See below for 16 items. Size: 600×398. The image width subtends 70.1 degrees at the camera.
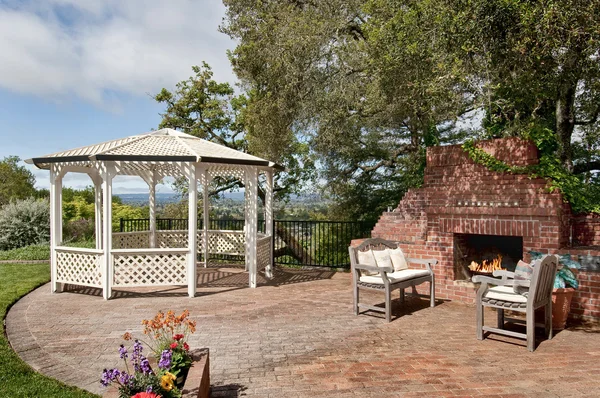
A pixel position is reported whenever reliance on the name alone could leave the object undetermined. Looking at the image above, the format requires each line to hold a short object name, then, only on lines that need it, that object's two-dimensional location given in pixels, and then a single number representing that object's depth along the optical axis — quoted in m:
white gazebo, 7.75
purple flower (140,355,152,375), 2.82
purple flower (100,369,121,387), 2.54
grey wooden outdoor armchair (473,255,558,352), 4.89
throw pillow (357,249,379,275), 6.66
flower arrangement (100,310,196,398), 2.65
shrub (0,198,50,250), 14.86
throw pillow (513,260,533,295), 5.17
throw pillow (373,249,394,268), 6.76
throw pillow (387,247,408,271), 7.04
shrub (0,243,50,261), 12.41
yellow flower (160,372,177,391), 2.71
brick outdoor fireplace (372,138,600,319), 6.24
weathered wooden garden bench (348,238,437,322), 6.18
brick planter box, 2.85
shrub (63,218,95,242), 16.53
